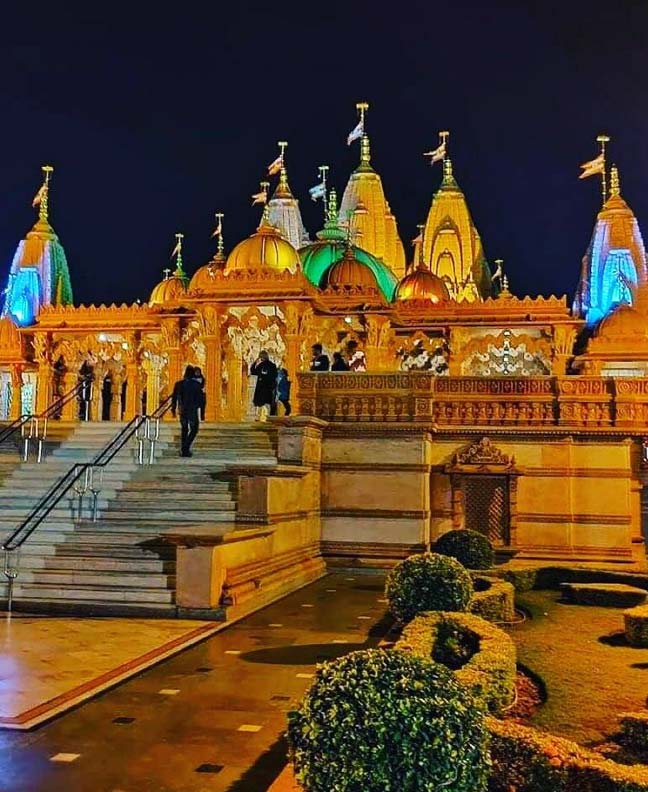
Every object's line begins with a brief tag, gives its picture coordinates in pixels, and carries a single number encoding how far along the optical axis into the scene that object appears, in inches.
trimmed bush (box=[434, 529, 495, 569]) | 502.3
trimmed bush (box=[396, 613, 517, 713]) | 228.5
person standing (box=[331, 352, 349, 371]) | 943.1
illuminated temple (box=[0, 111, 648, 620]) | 644.1
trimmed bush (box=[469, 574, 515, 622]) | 392.8
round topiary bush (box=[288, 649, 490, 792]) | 143.9
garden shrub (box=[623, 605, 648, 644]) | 352.5
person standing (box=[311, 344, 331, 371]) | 945.3
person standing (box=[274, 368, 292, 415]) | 774.9
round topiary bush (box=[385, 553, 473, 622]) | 354.6
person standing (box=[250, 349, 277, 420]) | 705.0
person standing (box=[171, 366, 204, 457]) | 596.1
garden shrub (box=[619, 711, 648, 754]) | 199.6
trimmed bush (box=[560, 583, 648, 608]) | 464.4
